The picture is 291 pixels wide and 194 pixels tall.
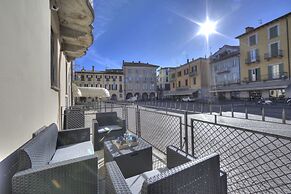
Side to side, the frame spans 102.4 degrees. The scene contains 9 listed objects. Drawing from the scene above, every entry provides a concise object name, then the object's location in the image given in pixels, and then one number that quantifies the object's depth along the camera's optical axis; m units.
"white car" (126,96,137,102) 33.35
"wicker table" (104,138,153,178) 2.07
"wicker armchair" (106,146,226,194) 0.92
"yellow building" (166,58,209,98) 26.03
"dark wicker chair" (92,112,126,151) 3.55
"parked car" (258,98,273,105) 14.38
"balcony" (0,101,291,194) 1.08
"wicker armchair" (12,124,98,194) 1.21
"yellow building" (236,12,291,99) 14.78
